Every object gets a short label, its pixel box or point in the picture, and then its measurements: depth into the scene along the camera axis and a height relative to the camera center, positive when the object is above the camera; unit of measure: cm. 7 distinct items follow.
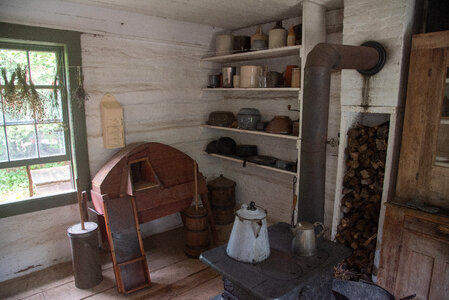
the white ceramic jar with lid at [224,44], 361 +66
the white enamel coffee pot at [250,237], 162 -72
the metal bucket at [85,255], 275 -139
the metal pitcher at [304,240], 166 -74
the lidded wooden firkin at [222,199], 397 -127
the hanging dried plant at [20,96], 271 +3
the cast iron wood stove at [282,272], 144 -85
